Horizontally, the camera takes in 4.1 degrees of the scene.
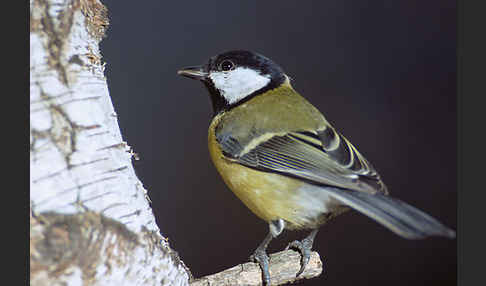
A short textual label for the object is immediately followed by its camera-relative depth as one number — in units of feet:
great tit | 7.91
